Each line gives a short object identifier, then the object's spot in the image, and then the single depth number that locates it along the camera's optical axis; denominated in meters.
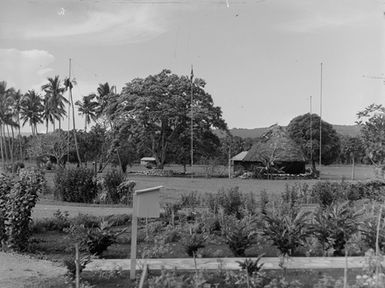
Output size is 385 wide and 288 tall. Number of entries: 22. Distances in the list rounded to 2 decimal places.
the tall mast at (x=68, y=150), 48.13
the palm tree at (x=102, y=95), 51.79
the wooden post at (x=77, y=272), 4.75
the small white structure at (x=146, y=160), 71.69
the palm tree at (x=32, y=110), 70.69
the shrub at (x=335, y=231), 8.25
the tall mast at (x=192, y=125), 39.22
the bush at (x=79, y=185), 17.67
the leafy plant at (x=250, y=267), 5.83
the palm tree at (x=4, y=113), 59.91
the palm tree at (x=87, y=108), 63.40
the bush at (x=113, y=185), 16.78
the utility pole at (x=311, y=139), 48.94
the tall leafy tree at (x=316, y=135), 54.56
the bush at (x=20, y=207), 8.66
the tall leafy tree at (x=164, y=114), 42.41
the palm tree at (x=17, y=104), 65.69
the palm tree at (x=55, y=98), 65.44
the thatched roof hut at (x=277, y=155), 40.35
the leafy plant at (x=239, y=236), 8.15
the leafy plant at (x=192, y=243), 8.09
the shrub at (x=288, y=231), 7.83
